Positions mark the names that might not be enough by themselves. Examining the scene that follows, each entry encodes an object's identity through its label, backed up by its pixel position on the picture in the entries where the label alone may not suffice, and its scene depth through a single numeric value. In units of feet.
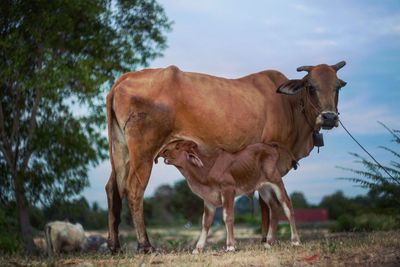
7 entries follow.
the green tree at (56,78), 65.41
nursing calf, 30.89
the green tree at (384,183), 41.81
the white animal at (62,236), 63.00
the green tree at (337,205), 75.36
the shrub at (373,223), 48.41
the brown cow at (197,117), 32.58
